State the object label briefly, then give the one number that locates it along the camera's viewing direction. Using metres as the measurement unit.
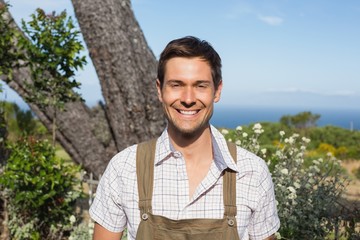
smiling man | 2.28
